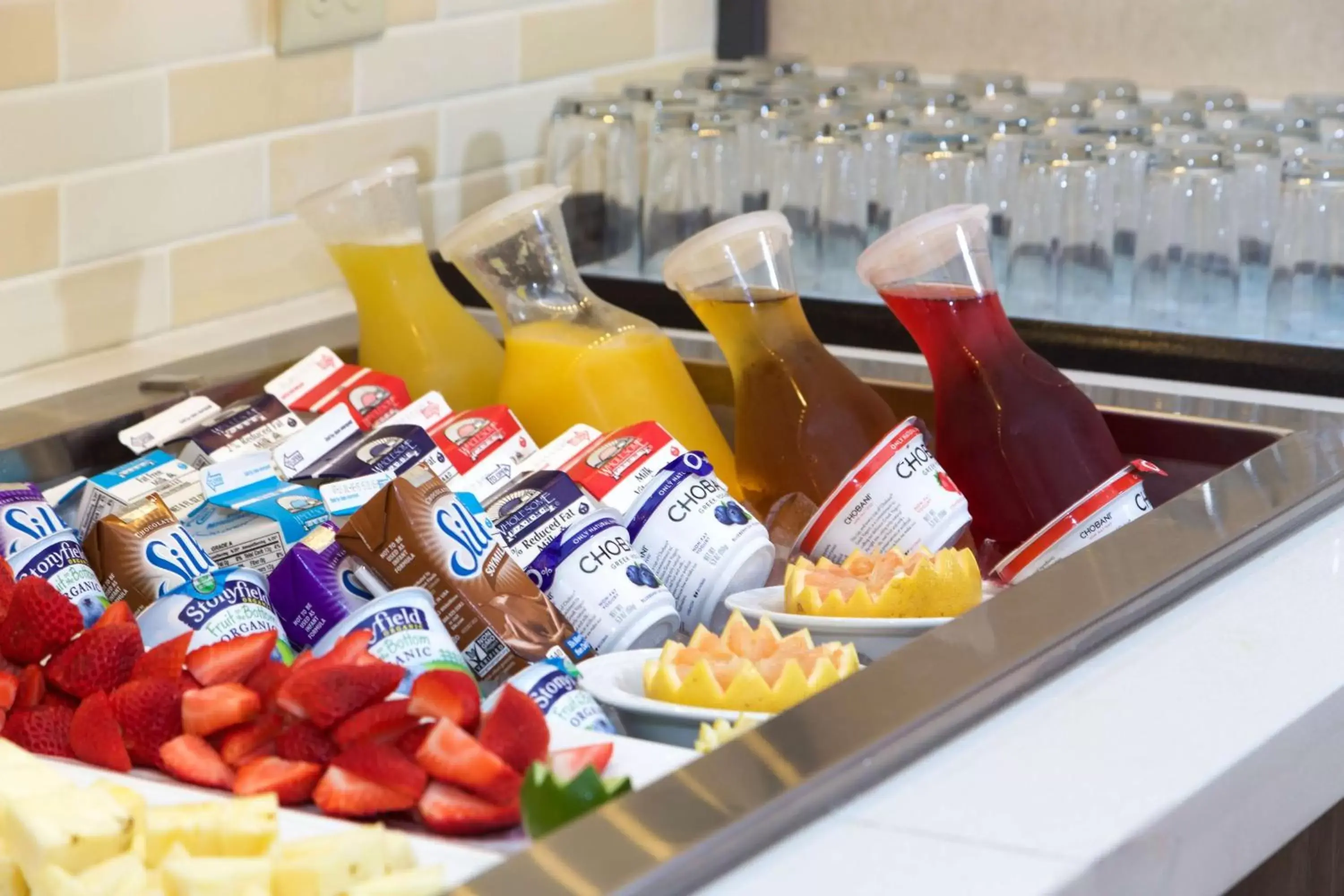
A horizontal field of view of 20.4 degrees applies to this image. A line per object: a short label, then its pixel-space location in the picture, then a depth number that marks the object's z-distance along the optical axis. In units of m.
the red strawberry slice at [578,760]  1.74
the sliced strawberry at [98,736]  1.79
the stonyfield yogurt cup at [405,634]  1.86
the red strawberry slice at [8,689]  1.83
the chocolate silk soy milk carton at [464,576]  1.94
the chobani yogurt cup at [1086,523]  2.09
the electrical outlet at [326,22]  2.42
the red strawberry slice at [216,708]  1.79
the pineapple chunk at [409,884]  1.63
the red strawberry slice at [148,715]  1.80
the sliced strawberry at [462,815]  1.72
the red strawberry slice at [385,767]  1.74
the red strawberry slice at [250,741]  1.78
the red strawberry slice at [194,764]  1.77
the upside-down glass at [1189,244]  2.37
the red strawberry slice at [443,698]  1.75
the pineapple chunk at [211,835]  1.66
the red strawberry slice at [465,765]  1.73
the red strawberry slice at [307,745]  1.78
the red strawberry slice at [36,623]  1.86
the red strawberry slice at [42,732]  1.82
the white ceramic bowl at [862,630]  1.97
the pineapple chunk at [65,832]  1.65
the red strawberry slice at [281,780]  1.76
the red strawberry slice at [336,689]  1.76
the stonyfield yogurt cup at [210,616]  1.90
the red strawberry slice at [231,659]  1.81
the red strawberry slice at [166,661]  1.82
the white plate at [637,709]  1.85
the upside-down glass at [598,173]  2.56
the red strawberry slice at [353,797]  1.74
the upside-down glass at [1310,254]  2.33
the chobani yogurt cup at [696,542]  2.07
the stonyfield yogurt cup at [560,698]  1.84
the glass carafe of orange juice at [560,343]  2.24
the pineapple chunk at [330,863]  1.64
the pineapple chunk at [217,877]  1.63
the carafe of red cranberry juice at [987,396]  2.17
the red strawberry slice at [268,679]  1.80
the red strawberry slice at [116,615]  1.87
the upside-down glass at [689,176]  2.51
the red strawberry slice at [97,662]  1.84
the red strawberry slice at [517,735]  1.75
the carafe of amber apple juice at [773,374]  2.20
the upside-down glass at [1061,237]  2.39
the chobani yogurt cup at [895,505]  2.09
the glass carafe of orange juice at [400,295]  2.29
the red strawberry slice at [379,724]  1.76
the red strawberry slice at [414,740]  1.76
